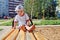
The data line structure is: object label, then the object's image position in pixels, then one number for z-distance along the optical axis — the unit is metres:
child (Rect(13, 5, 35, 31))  1.88
